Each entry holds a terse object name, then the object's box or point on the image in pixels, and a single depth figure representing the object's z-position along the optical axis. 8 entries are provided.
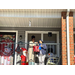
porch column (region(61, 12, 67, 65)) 4.99
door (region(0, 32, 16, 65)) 5.68
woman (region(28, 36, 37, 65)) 5.26
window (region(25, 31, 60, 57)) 7.08
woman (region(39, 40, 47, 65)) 5.14
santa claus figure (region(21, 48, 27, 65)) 5.46
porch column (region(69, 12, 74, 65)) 4.94
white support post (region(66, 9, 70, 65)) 4.89
